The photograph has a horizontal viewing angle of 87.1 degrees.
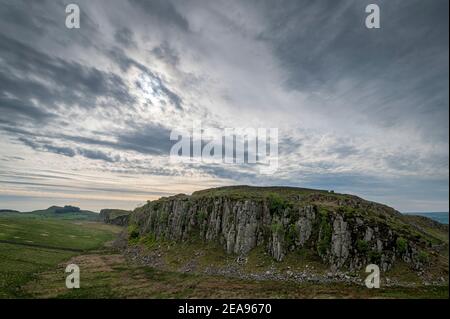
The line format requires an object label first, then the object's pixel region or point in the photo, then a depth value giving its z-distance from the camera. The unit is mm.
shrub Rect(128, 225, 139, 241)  112862
